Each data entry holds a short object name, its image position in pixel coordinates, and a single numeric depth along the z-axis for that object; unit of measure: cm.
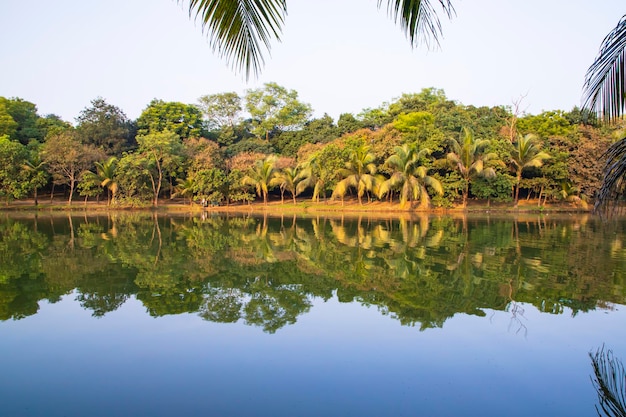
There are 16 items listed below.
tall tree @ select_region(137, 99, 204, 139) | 3706
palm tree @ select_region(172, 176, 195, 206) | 3103
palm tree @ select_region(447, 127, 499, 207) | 2614
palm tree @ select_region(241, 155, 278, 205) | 3089
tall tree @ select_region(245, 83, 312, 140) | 4078
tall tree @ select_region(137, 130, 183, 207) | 3031
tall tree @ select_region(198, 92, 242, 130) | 4319
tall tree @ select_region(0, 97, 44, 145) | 3519
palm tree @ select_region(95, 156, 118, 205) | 3080
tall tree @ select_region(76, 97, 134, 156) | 3428
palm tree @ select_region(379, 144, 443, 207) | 2673
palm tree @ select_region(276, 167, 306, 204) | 3033
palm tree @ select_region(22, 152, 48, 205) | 2950
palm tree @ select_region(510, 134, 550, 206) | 2627
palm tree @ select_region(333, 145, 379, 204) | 2828
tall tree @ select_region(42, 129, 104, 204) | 2977
